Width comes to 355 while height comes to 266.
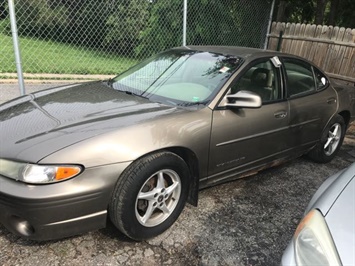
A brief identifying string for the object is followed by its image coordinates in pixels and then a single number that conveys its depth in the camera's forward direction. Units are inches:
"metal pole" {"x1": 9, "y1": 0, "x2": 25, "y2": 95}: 149.3
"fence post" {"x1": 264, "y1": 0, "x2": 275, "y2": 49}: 324.0
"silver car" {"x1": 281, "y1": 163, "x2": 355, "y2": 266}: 58.4
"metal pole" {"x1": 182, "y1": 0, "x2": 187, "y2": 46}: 221.6
